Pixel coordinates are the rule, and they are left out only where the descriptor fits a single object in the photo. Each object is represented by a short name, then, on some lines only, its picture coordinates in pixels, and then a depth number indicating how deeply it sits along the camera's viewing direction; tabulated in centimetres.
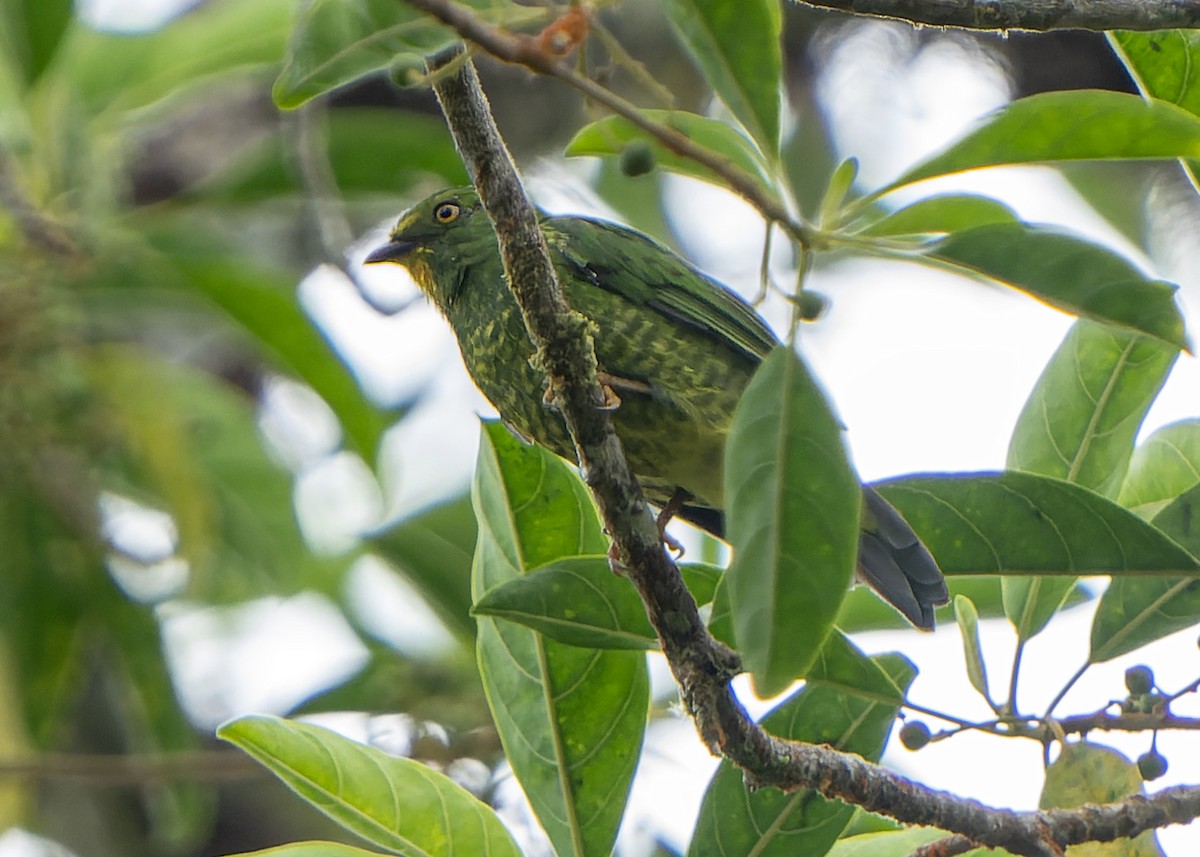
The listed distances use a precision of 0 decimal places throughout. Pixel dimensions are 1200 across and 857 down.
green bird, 554
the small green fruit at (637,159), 326
